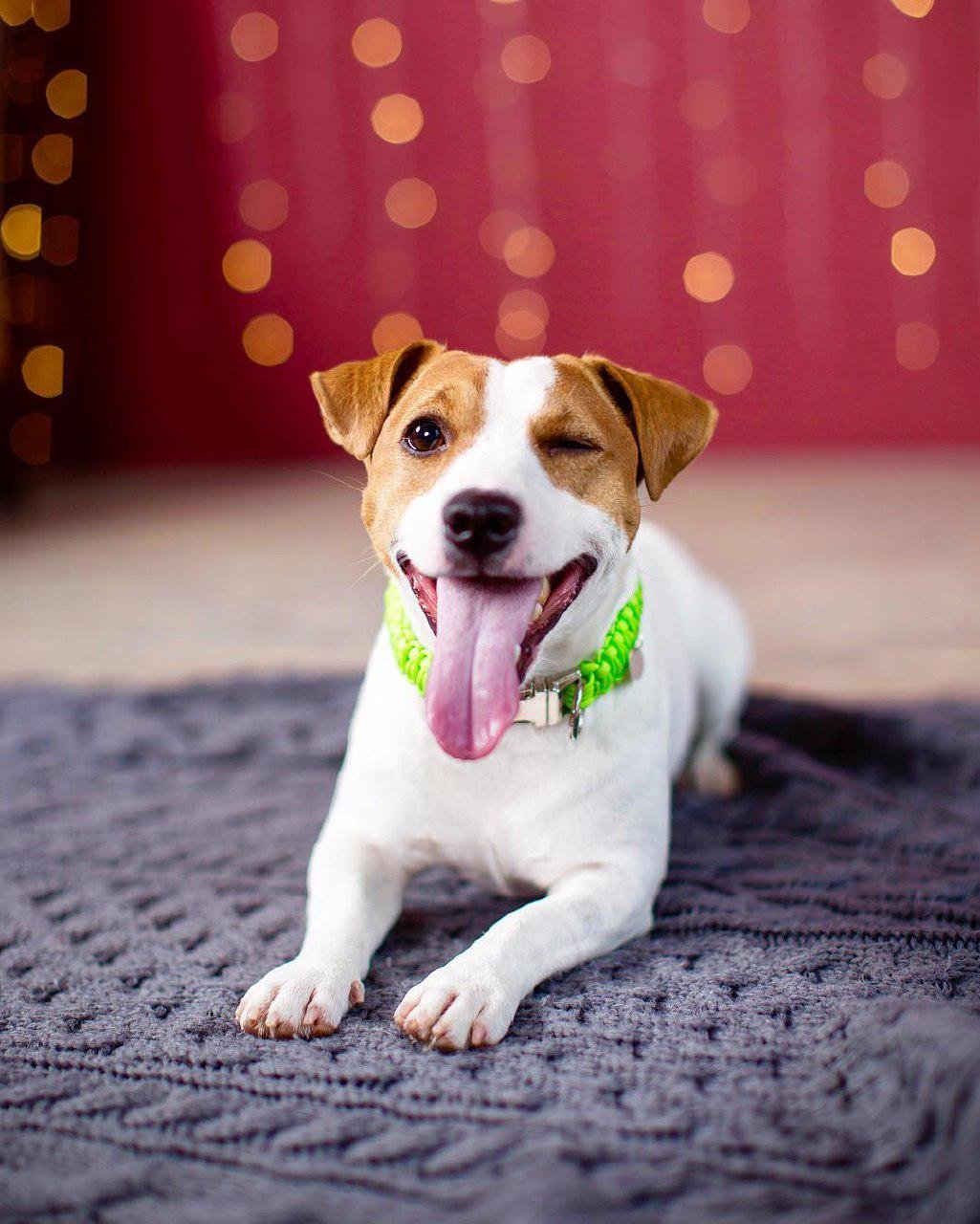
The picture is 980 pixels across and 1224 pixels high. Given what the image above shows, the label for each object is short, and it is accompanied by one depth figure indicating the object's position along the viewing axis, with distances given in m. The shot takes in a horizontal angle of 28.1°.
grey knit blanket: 0.62
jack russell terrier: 0.74
